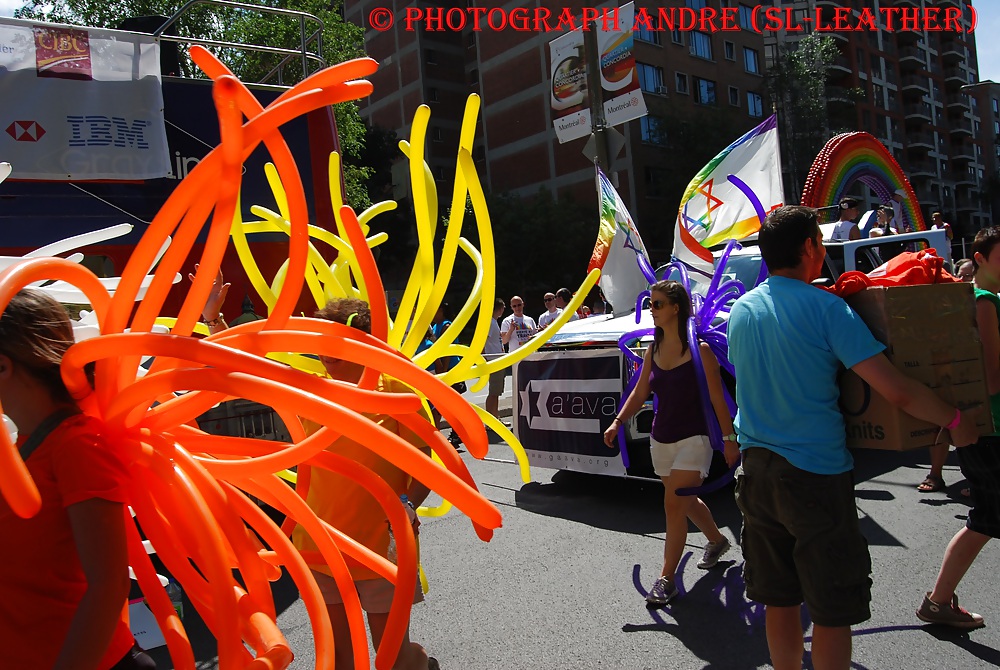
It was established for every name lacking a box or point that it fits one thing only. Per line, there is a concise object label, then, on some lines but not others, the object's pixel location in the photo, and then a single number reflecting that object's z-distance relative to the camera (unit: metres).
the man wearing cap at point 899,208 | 12.18
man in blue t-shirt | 2.51
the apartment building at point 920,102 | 49.75
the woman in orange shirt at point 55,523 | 1.35
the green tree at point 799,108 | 36.06
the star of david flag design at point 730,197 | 6.82
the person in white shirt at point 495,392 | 9.94
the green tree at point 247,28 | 18.73
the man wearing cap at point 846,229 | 8.85
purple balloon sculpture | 5.34
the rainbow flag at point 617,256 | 7.25
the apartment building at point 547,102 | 34.47
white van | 6.09
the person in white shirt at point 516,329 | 10.67
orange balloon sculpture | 1.16
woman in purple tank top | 4.12
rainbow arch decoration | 11.43
